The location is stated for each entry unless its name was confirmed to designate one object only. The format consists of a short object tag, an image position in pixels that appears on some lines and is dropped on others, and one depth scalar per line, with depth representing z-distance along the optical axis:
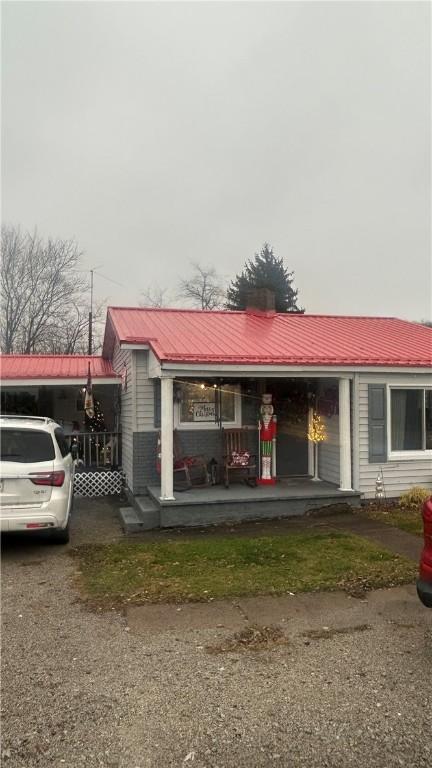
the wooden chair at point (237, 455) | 9.80
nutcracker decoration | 10.12
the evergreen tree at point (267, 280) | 38.84
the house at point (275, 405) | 8.80
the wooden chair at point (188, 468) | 9.81
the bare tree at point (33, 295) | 30.22
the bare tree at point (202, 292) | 43.25
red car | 3.80
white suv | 6.41
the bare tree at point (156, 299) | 43.22
